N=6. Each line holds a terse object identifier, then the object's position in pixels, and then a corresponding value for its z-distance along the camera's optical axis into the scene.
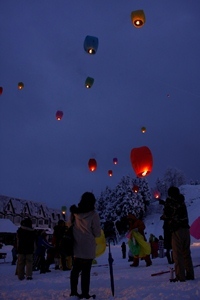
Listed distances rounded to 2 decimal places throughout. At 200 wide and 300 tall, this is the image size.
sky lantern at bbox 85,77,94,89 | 13.77
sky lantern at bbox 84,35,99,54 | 11.20
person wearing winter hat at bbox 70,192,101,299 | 5.13
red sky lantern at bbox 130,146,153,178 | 10.74
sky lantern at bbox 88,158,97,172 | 16.44
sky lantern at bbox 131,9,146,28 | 9.28
